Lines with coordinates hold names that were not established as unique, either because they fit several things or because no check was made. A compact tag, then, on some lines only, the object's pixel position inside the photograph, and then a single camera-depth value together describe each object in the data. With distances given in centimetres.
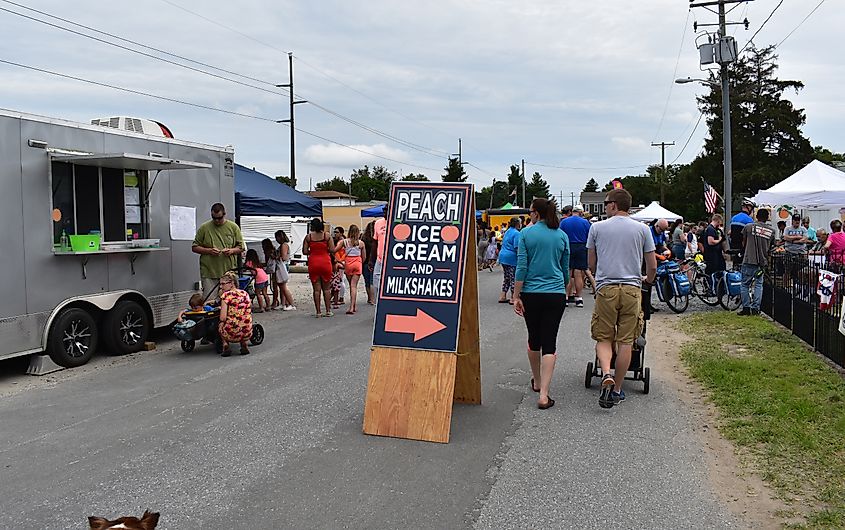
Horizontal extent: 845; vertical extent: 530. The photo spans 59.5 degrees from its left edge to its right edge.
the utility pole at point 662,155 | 7231
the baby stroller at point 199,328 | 1014
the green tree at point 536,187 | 11706
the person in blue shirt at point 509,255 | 1522
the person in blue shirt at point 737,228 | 1587
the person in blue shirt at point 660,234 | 1634
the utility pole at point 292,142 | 3547
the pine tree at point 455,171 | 7794
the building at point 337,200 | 6775
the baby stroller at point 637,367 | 755
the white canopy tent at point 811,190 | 1778
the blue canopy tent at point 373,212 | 2388
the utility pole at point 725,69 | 2506
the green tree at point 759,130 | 5303
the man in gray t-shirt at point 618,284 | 695
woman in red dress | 1356
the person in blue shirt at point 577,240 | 1394
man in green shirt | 1148
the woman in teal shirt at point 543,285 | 694
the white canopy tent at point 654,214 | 3275
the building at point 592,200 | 13356
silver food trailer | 868
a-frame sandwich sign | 617
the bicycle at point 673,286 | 1455
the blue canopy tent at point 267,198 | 1519
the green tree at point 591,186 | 16373
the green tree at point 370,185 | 10706
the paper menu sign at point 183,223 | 1160
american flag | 2903
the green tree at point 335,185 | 12255
